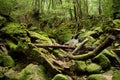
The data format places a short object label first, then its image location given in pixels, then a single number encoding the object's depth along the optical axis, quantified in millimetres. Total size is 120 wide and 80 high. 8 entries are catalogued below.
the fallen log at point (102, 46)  3351
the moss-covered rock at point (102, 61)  5794
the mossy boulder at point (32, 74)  4758
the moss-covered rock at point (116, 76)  4363
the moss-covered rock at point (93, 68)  5418
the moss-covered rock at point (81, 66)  5418
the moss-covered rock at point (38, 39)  6498
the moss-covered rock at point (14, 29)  6175
